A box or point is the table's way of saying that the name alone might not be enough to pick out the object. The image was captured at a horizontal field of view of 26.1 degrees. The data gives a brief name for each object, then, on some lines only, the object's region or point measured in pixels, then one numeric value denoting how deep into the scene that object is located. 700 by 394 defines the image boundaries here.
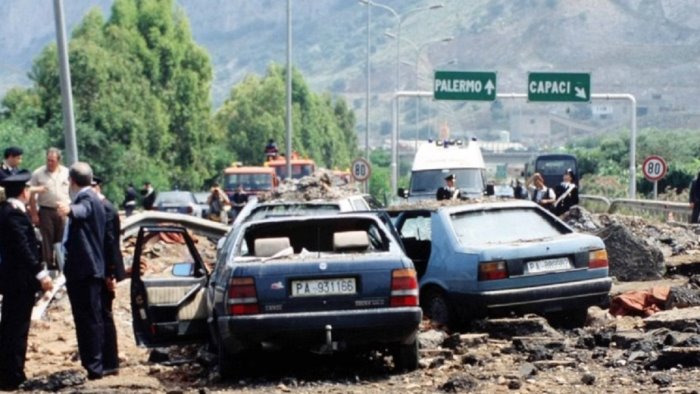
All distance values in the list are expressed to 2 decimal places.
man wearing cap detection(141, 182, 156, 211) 44.94
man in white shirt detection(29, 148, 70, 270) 18.67
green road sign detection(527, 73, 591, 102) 53.41
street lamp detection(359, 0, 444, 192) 61.03
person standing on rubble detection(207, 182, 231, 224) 41.41
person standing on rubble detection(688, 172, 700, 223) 31.30
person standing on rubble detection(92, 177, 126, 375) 12.16
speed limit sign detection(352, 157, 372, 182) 53.00
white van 38.25
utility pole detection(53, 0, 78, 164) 23.22
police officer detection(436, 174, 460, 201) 27.92
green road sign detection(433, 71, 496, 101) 55.45
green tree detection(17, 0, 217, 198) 64.06
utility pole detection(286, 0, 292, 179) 48.84
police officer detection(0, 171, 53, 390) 12.13
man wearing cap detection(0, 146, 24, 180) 17.84
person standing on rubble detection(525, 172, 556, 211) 30.31
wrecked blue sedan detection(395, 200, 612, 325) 13.85
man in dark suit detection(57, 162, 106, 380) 11.83
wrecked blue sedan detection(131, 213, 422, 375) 11.39
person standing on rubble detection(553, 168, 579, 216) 30.47
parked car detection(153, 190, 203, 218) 49.87
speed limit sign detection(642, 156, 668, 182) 41.50
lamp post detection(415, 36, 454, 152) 86.85
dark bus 65.81
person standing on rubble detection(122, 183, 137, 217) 42.25
